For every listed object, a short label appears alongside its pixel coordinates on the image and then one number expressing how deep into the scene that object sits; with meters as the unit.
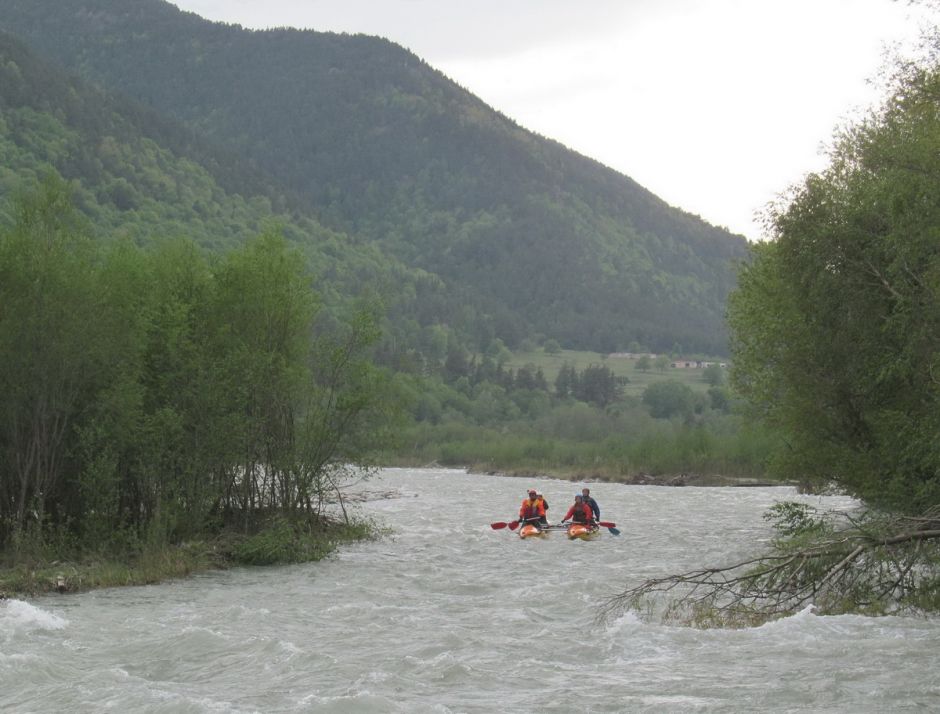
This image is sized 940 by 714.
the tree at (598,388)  176.12
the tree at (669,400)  162.38
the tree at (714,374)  186.75
